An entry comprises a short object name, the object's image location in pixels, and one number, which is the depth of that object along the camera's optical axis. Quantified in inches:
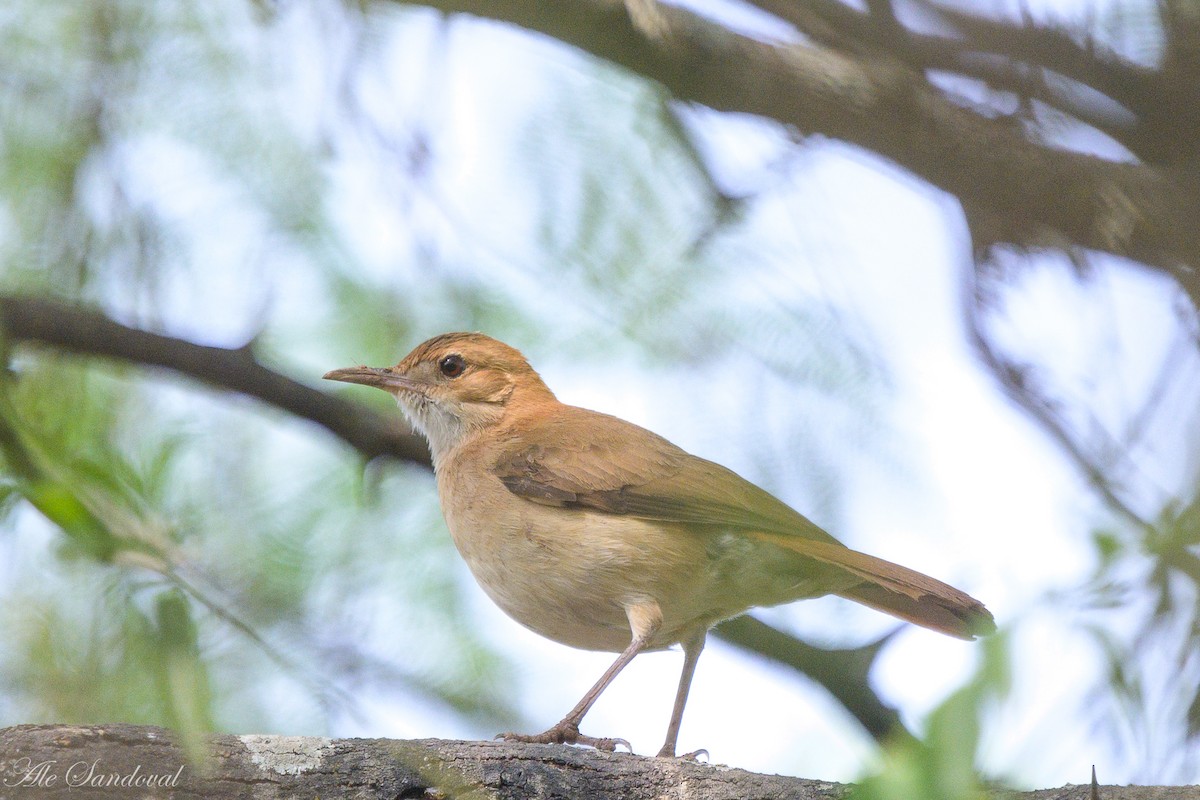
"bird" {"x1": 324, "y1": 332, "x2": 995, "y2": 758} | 394.3
